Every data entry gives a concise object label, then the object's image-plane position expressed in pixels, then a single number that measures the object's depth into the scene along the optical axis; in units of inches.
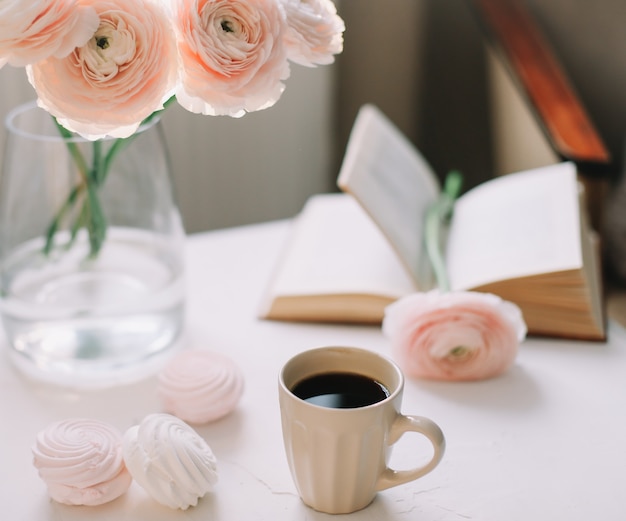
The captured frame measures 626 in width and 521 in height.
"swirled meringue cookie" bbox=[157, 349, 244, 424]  29.9
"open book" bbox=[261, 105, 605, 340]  35.8
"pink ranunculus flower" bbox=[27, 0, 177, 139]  24.2
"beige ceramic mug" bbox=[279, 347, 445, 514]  24.3
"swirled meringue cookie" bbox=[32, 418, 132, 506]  25.8
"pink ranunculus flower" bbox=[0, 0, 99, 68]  23.0
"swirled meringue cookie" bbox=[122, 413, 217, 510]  25.7
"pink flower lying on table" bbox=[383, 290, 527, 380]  32.5
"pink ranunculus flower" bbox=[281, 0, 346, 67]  26.1
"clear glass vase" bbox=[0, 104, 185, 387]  31.6
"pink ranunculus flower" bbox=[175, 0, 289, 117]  24.4
